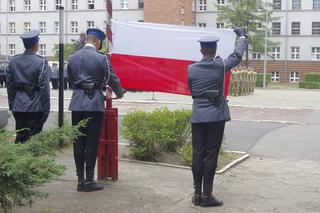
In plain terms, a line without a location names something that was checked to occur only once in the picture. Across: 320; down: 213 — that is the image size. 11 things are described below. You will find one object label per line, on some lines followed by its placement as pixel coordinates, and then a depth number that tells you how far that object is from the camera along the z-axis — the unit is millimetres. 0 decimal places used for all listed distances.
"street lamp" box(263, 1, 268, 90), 53831
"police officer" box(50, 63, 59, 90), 30312
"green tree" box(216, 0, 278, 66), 56500
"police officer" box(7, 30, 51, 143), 6938
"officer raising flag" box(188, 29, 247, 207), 6312
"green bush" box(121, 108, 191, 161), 8875
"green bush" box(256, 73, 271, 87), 52094
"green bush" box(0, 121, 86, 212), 3975
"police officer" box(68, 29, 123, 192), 6543
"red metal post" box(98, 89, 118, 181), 7160
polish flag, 7980
